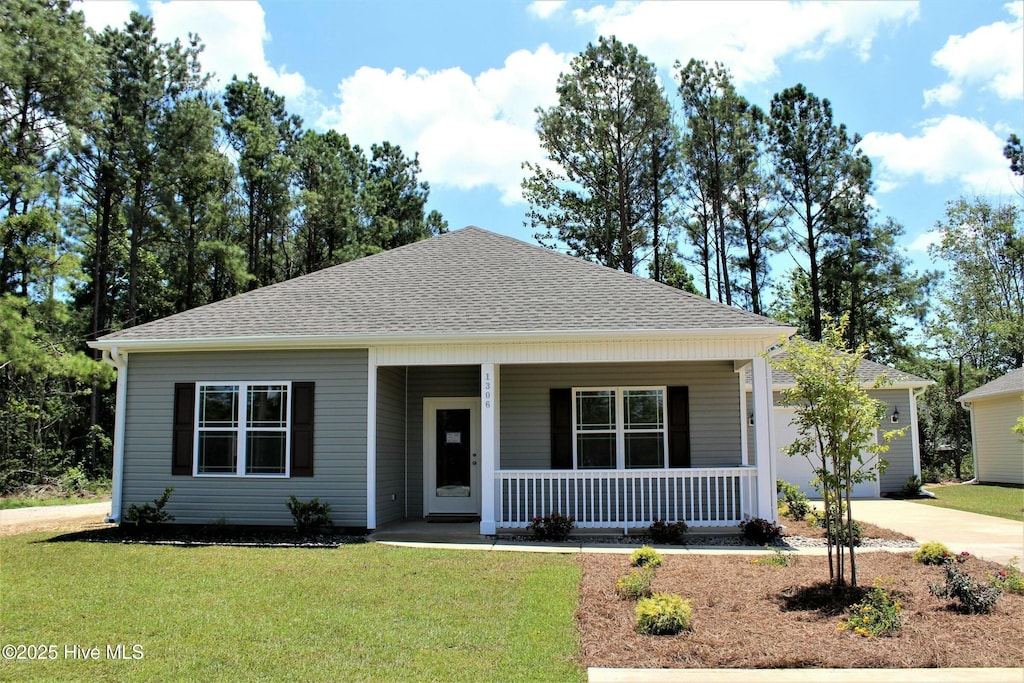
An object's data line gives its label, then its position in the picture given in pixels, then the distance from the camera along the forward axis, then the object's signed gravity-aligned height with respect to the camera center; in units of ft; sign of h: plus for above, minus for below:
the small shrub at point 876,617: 18.43 -4.97
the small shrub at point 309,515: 34.91 -4.16
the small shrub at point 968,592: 20.15 -4.74
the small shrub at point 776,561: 27.35 -5.13
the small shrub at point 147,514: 36.32 -4.18
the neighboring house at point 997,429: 69.41 -0.66
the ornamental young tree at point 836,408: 21.58 +0.45
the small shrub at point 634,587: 21.90 -4.86
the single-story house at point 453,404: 35.55 +1.18
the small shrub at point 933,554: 27.50 -4.90
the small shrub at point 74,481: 61.15 -4.33
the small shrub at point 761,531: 33.40 -4.84
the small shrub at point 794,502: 41.56 -4.45
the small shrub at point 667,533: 33.50 -4.88
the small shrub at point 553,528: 34.12 -4.71
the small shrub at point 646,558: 27.17 -4.93
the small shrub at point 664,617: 18.44 -4.81
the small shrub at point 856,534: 31.12 -4.87
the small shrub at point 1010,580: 22.46 -4.86
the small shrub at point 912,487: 60.39 -5.20
